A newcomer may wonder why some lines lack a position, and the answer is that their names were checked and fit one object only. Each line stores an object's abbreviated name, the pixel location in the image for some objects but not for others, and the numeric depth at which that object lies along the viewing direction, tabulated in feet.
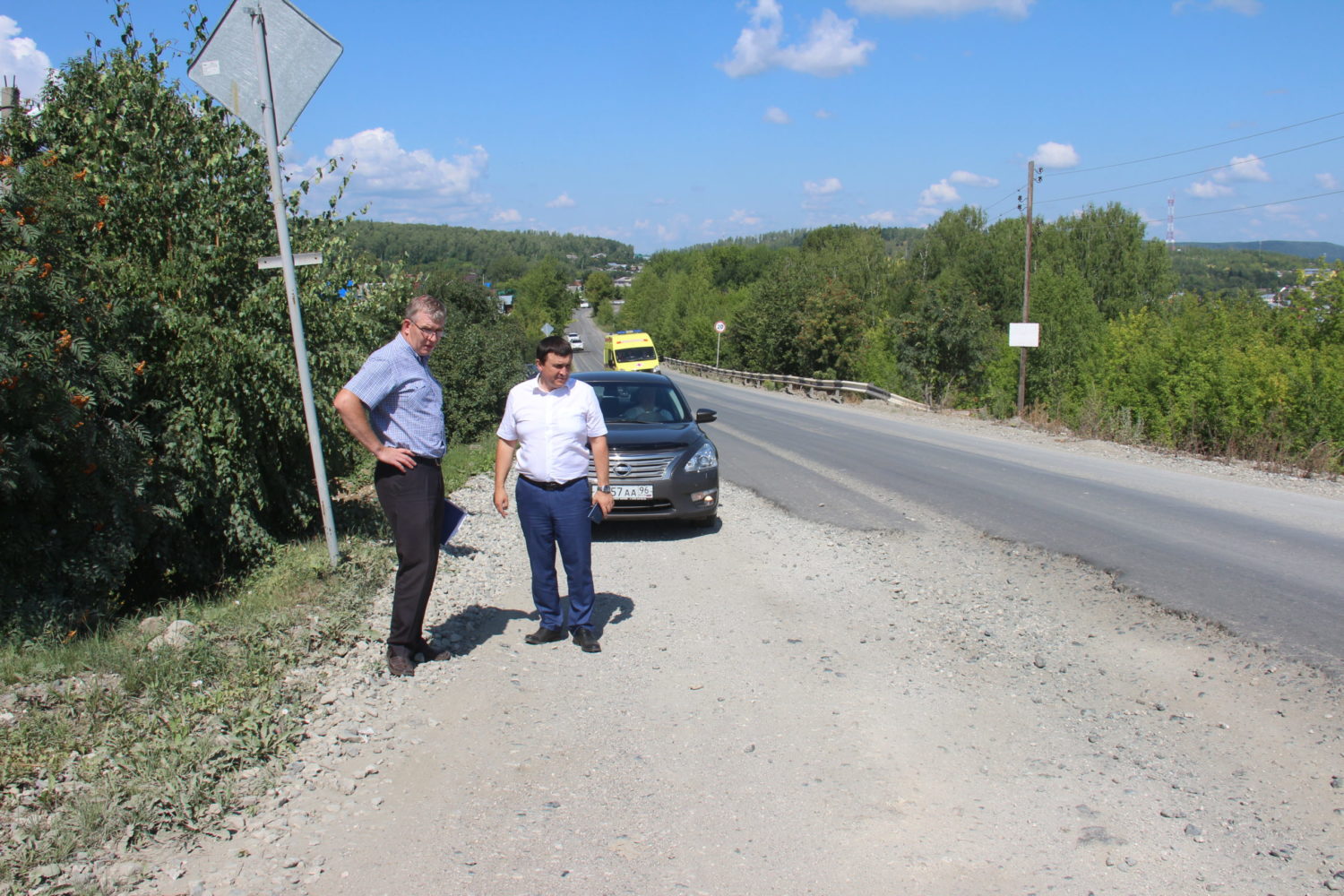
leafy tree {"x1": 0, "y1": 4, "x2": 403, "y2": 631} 17.87
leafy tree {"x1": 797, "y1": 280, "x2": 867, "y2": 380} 168.35
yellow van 145.00
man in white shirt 17.43
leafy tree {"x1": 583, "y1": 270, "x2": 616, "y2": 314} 635.66
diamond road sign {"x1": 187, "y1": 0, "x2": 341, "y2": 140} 18.11
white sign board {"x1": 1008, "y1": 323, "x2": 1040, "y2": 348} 89.51
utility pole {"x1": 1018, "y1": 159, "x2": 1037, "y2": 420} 97.50
